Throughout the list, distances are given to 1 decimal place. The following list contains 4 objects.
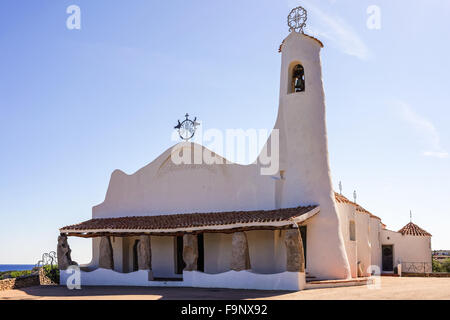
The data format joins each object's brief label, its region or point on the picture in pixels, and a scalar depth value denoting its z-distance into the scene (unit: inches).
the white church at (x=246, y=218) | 776.9
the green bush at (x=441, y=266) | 1501.0
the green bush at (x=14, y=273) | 1072.2
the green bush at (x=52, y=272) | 946.1
